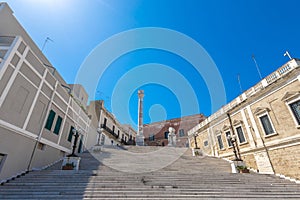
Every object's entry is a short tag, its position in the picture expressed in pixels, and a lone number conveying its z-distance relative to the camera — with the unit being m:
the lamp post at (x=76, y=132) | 10.04
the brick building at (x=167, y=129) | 28.21
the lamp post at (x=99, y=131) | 18.70
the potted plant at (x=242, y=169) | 9.34
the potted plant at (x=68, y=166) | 8.16
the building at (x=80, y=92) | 18.92
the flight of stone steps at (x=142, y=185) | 5.51
